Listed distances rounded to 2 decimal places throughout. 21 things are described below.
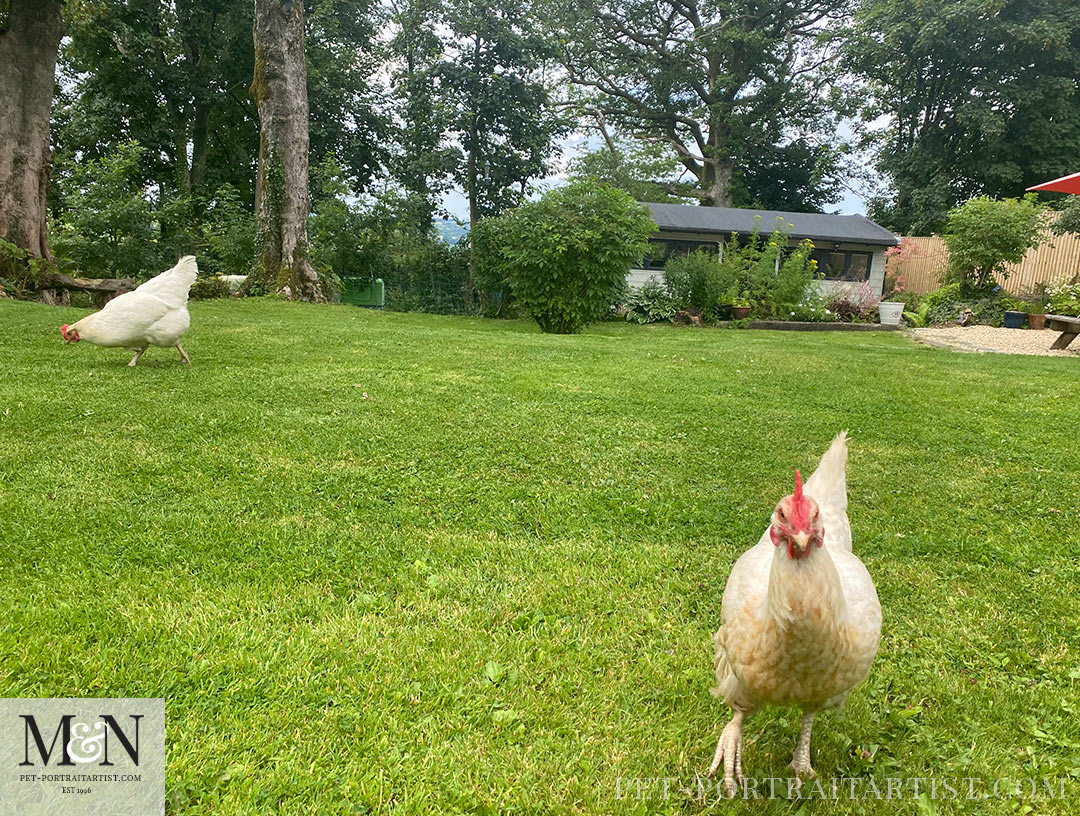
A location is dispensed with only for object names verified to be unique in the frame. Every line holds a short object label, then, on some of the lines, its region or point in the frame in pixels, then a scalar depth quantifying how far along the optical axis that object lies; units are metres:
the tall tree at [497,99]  21.34
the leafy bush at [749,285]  18.36
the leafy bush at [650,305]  18.44
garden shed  23.39
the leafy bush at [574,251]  12.84
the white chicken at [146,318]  5.49
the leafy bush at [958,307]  18.83
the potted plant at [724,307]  18.84
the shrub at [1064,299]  16.67
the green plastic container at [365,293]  20.75
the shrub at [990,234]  18.12
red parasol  9.88
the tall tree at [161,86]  20.48
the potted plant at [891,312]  19.81
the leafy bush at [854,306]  20.34
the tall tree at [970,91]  23.84
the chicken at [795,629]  1.52
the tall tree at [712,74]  30.48
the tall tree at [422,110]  21.70
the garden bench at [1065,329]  12.22
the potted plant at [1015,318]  17.39
